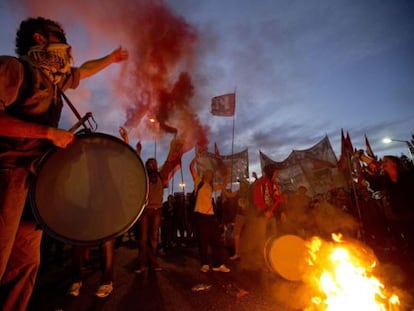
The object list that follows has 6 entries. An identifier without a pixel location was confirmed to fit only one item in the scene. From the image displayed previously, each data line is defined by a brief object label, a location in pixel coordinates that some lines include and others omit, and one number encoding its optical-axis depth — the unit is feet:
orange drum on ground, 14.67
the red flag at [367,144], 38.44
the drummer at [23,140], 5.81
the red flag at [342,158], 29.85
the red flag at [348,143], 30.20
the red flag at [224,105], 41.42
